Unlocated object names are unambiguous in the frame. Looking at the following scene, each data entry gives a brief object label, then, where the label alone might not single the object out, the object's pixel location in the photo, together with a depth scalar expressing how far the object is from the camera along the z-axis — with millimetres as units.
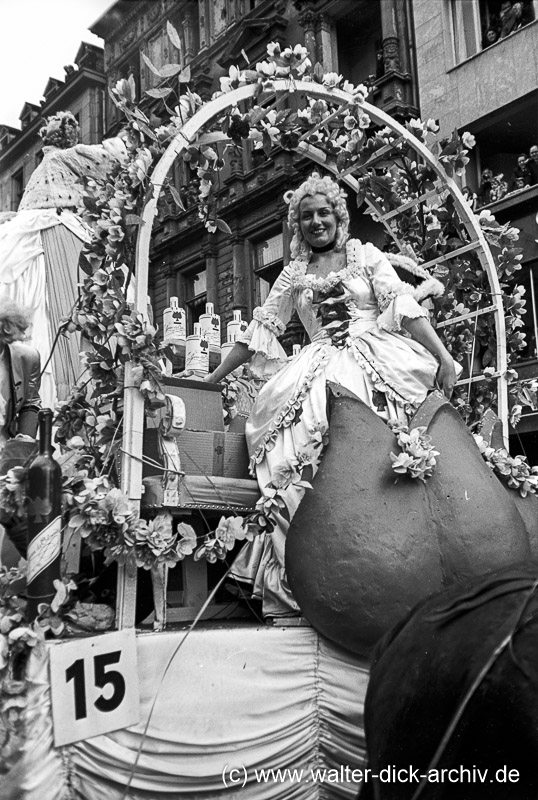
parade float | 2021
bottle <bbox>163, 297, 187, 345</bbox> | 3926
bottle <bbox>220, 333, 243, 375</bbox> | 4085
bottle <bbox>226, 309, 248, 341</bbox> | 4266
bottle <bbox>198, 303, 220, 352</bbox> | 4137
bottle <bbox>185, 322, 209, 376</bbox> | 3785
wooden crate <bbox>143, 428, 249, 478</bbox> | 2834
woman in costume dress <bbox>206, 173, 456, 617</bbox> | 2857
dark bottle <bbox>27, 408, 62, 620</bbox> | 2162
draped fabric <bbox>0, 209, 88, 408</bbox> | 3916
